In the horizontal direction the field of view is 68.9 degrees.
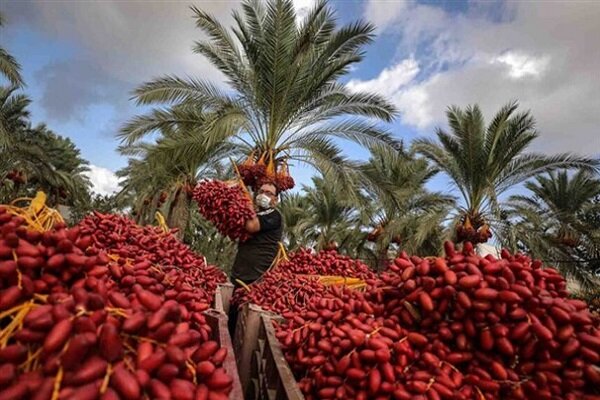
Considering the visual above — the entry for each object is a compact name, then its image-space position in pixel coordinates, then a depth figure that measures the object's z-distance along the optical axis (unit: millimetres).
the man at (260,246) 3725
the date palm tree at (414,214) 11562
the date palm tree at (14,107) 14188
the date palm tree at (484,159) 10141
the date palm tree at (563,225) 11263
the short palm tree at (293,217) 21234
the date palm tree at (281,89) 7375
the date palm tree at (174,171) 7621
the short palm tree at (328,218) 18109
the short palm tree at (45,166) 11758
